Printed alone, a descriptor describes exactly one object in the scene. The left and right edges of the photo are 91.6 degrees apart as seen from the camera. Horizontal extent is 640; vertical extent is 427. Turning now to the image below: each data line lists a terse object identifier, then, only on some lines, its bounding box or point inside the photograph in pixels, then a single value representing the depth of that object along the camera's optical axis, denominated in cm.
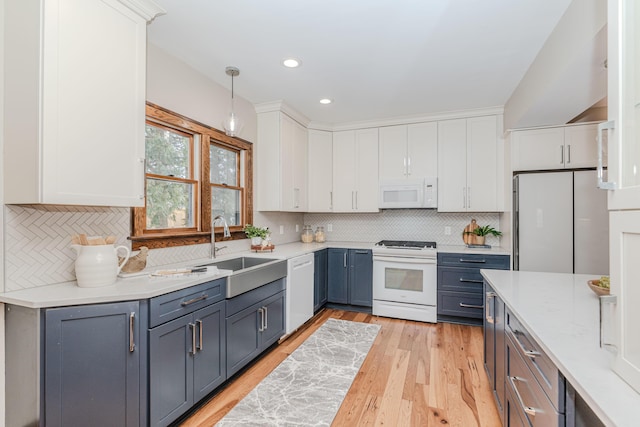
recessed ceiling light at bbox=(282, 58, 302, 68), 256
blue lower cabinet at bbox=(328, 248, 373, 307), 391
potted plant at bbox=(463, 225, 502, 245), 384
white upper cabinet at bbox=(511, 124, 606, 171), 310
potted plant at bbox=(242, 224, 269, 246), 337
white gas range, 362
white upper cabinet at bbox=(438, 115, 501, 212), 372
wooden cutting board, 393
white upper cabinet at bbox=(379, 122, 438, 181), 396
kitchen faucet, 281
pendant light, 246
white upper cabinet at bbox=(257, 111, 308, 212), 364
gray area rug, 195
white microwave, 394
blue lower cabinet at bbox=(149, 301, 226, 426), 170
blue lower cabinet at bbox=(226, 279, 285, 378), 229
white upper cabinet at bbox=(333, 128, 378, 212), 424
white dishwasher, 309
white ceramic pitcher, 167
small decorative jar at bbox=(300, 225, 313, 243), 445
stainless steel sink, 227
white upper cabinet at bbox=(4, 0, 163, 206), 147
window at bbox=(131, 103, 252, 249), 242
